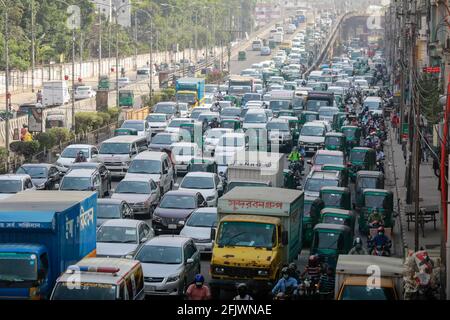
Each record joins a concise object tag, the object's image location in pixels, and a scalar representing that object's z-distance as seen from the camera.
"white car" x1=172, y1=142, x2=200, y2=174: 45.78
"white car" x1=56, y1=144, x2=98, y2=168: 44.72
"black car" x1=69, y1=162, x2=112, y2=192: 40.00
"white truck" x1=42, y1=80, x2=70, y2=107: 80.31
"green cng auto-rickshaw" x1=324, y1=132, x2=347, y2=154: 50.59
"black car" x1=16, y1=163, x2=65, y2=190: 39.69
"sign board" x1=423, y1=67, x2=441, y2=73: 51.88
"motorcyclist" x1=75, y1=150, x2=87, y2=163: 43.66
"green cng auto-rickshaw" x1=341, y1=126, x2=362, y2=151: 53.75
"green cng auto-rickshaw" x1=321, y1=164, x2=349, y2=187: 40.47
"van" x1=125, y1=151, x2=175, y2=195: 40.16
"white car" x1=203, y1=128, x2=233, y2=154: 48.61
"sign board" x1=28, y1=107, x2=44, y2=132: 53.97
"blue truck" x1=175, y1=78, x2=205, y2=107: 74.06
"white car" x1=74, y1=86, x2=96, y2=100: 87.25
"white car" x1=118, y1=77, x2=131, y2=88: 103.89
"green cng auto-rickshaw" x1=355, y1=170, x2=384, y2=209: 39.84
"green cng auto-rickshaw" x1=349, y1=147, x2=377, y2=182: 45.88
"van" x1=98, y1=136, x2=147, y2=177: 45.00
